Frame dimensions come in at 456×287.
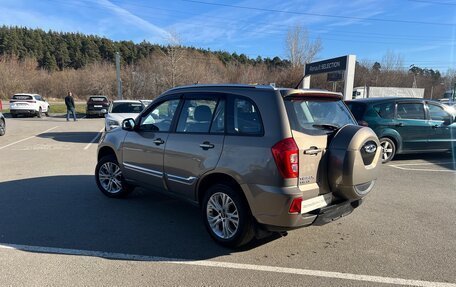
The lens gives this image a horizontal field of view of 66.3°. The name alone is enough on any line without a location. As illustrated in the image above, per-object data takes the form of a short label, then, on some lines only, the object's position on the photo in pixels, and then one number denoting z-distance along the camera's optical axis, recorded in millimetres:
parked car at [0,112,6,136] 14211
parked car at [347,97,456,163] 8852
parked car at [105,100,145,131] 11375
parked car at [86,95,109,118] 25297
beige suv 3443
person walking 21075
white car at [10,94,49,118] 24266
